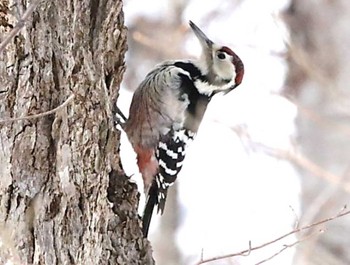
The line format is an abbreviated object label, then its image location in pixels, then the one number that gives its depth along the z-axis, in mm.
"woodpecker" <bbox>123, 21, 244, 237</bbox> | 6715
